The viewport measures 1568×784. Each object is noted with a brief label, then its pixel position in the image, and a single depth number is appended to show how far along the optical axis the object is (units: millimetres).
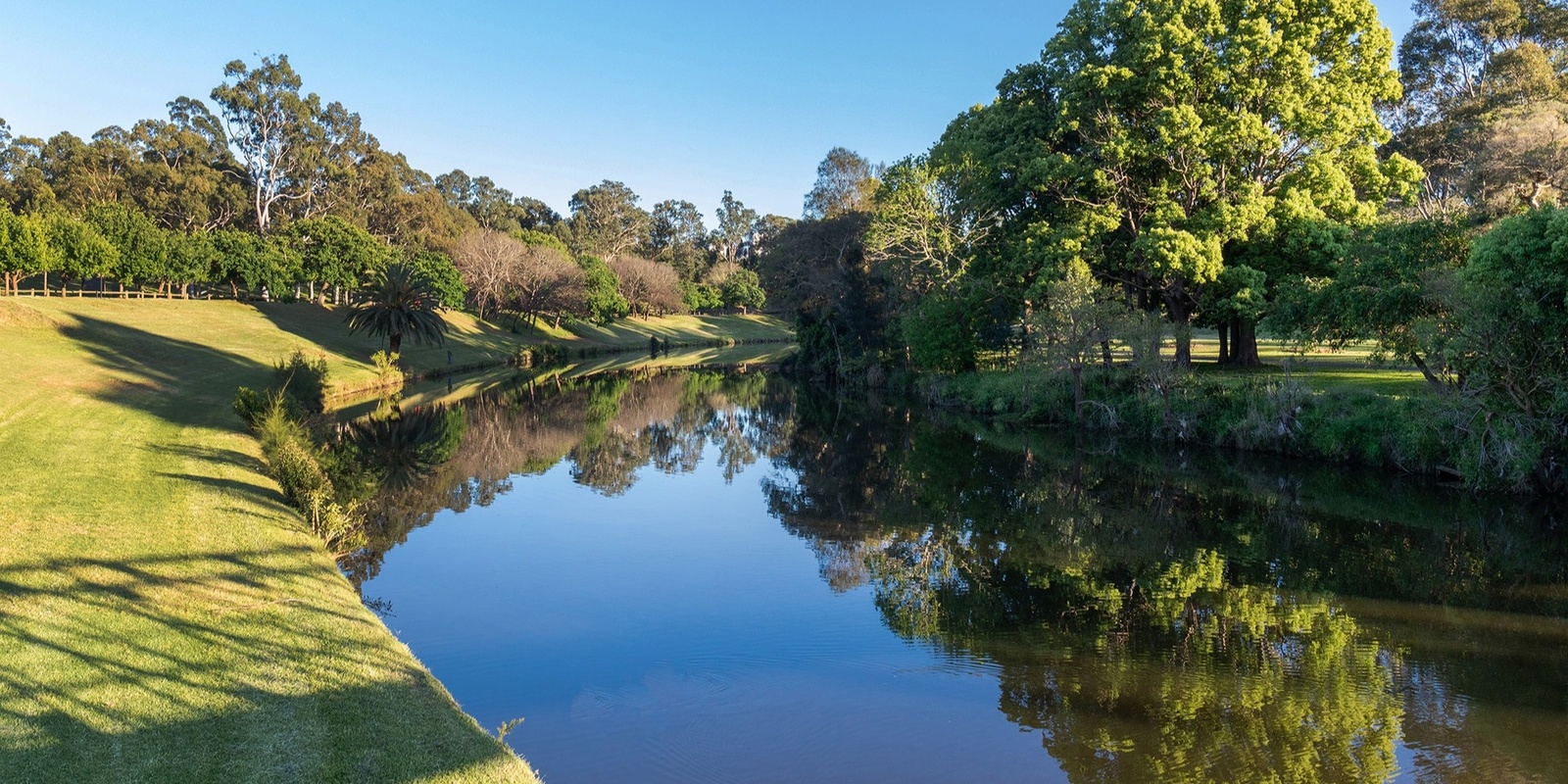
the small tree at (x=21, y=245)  47031
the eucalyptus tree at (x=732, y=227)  156375
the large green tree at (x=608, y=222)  128625
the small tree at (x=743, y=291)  121750
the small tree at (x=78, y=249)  51281
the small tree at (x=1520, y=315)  18391
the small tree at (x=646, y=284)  98938
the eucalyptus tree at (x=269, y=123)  81188
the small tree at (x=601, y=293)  84312
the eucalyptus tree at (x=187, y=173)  77000
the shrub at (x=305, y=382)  33594
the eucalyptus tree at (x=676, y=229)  146362
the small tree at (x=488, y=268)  74125
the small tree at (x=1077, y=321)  29859
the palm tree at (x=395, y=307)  47719
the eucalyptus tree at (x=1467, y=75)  40781
